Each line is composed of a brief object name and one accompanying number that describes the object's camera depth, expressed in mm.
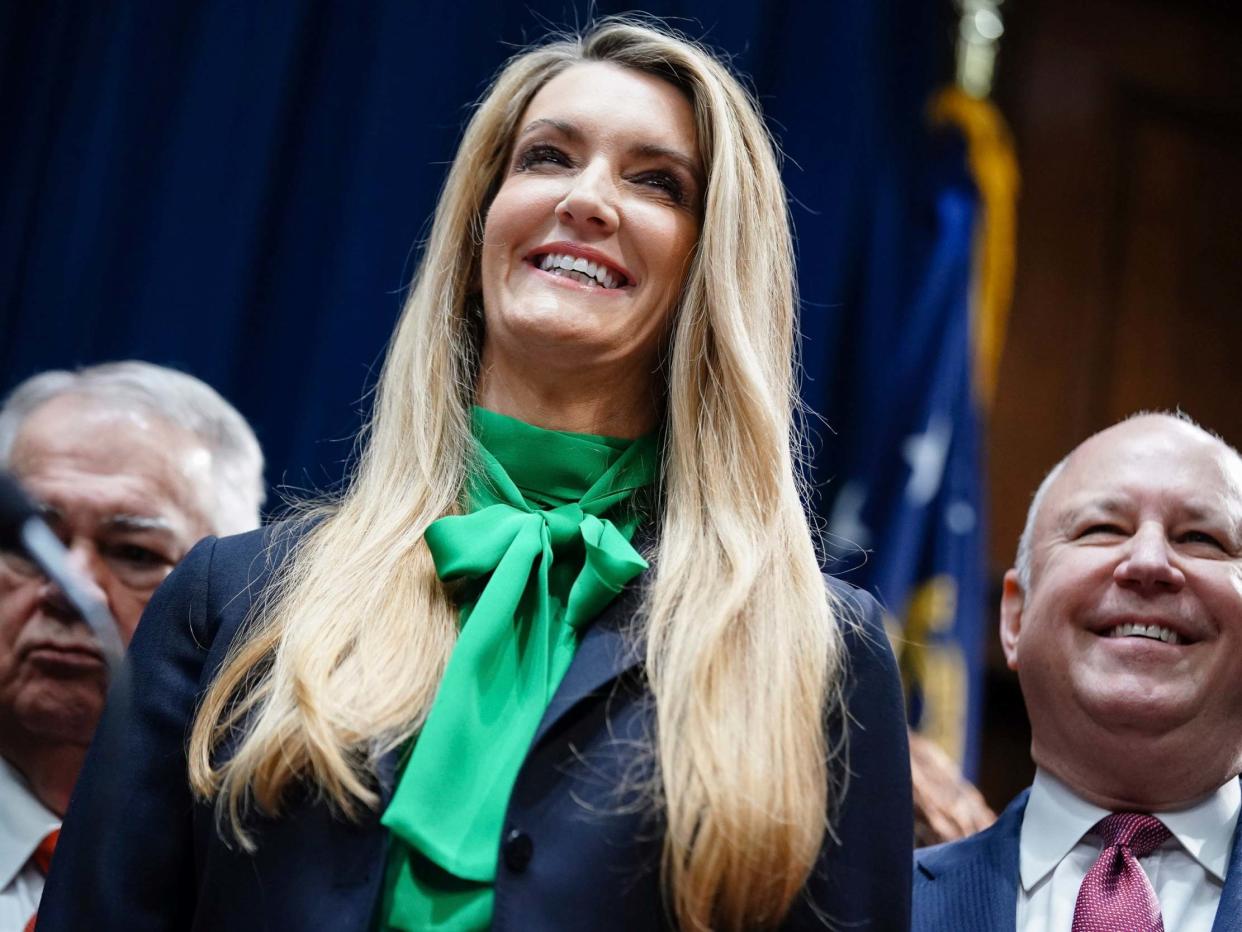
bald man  2254
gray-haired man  2312
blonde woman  2022
